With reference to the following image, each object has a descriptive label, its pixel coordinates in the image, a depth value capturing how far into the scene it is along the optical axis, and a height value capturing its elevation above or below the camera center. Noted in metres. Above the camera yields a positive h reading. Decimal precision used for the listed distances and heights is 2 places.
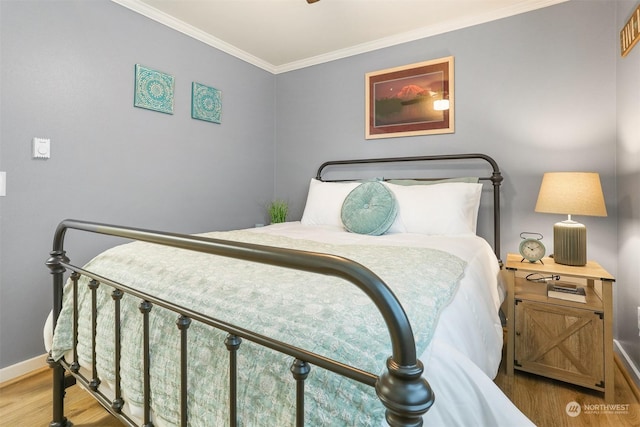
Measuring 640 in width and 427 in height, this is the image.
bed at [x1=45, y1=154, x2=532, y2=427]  0.63 -0.30
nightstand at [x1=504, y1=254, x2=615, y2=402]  1.58 -0.59
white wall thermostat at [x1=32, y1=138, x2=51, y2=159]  1.87 +0.39
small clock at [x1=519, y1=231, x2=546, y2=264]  1.86 -0.21
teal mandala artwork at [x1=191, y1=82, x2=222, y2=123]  2.74 +0.98
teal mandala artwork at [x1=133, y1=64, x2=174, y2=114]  2.36 +0.94
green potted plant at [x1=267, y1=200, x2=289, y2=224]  3.15 +0.03
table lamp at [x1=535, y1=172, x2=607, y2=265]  1.73 +0.05
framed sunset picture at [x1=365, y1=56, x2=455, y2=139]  2.63 +0.98
